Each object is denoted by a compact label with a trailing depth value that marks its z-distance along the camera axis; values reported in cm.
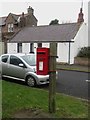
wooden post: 259
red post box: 262
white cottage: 1385
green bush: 1324
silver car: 523
